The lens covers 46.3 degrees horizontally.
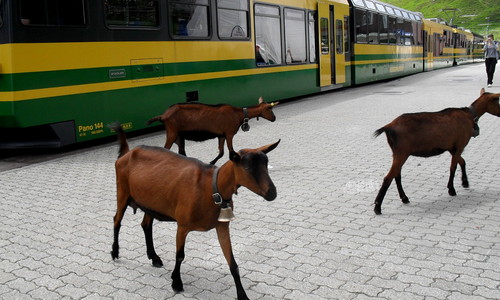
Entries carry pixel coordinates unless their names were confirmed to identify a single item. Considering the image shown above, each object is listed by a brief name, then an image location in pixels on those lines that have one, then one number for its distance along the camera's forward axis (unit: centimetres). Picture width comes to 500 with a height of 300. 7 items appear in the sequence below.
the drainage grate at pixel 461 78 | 2586
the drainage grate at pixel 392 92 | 1943
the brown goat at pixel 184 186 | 341
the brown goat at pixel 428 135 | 571
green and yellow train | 861
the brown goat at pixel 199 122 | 764
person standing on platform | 2102
